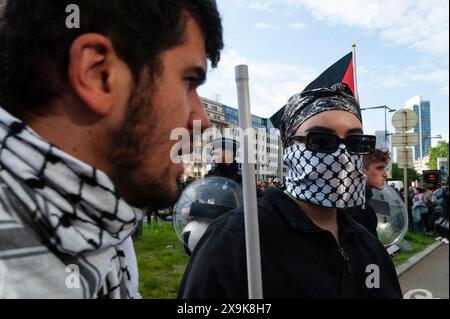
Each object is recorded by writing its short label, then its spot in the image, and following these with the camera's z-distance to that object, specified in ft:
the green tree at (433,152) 112.35
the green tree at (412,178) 45.48
